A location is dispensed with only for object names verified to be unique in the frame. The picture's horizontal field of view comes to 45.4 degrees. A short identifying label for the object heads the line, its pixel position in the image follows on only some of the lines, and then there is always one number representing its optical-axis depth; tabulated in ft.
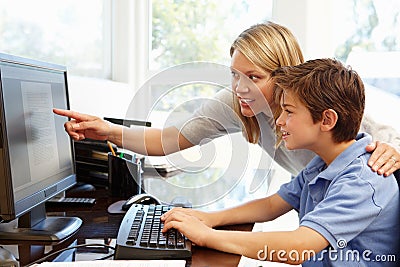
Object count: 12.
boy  3.15
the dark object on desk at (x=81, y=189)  5.23
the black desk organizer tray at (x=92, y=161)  5.58
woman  4.55
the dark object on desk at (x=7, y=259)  2.76
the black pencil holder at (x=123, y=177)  5.14
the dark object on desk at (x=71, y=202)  4.61
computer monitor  3.10
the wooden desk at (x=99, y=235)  3.01
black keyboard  2.97
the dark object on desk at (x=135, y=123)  5.56
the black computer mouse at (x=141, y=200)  4.48
